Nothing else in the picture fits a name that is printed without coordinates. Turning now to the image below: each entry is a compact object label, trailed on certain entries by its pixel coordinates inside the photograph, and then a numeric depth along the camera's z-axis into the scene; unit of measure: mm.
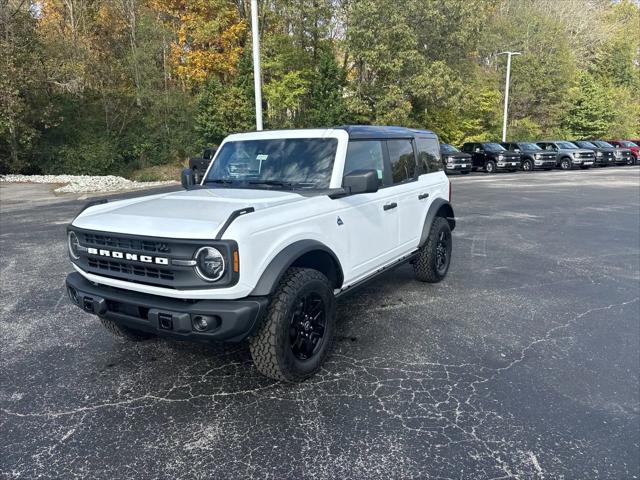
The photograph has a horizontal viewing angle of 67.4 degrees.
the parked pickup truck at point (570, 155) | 28578
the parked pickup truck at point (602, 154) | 30547
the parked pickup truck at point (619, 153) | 31141
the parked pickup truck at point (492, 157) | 26906
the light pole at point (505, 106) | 34697
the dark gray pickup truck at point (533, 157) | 27594
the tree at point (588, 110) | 44188
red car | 32625
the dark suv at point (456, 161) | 24922
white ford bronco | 3037
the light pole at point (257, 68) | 14994
